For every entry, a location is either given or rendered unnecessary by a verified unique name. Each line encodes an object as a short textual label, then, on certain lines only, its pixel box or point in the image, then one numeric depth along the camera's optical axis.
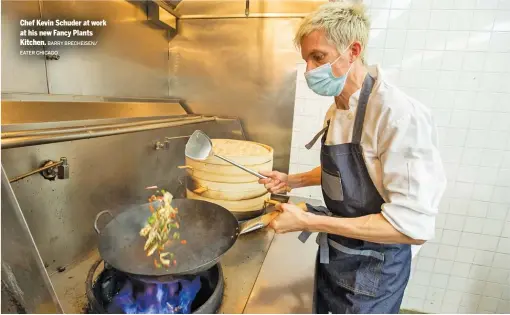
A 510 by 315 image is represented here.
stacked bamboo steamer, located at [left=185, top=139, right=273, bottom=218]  1.35
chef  0.76
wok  0.76
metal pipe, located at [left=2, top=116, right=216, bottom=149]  0.73
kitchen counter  0.85
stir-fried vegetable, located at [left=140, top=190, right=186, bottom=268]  0.84
